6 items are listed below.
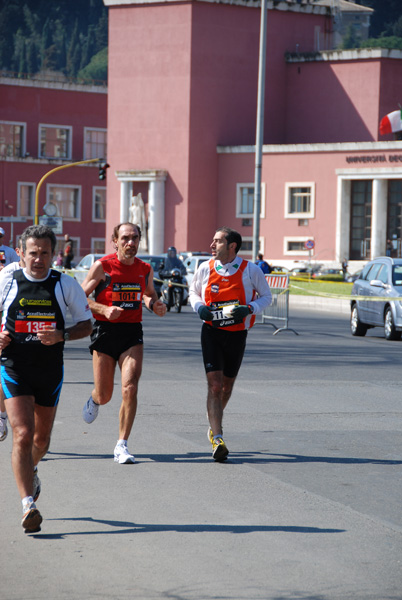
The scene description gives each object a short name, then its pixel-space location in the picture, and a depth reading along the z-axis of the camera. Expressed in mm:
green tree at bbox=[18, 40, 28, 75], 172875
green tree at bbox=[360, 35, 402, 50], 144750
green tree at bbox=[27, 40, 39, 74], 177375
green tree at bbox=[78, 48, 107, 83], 178125
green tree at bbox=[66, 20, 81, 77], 183625
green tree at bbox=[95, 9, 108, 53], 186500
